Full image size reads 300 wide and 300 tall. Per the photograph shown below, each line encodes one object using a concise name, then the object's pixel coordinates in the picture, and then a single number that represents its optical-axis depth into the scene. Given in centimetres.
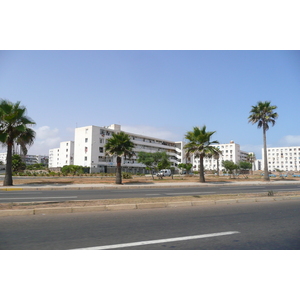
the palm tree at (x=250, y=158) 9790
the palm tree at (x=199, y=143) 2669
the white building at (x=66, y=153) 8762
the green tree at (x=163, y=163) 3395
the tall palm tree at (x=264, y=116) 3328
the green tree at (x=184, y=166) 6199
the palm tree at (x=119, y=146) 2380
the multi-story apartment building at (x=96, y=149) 6512
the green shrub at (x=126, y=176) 3352
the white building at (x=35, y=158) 16492
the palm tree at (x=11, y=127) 2044
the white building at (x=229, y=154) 12300
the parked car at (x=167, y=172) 5906
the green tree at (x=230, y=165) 3984
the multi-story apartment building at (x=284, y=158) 12671
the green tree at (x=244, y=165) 7681
